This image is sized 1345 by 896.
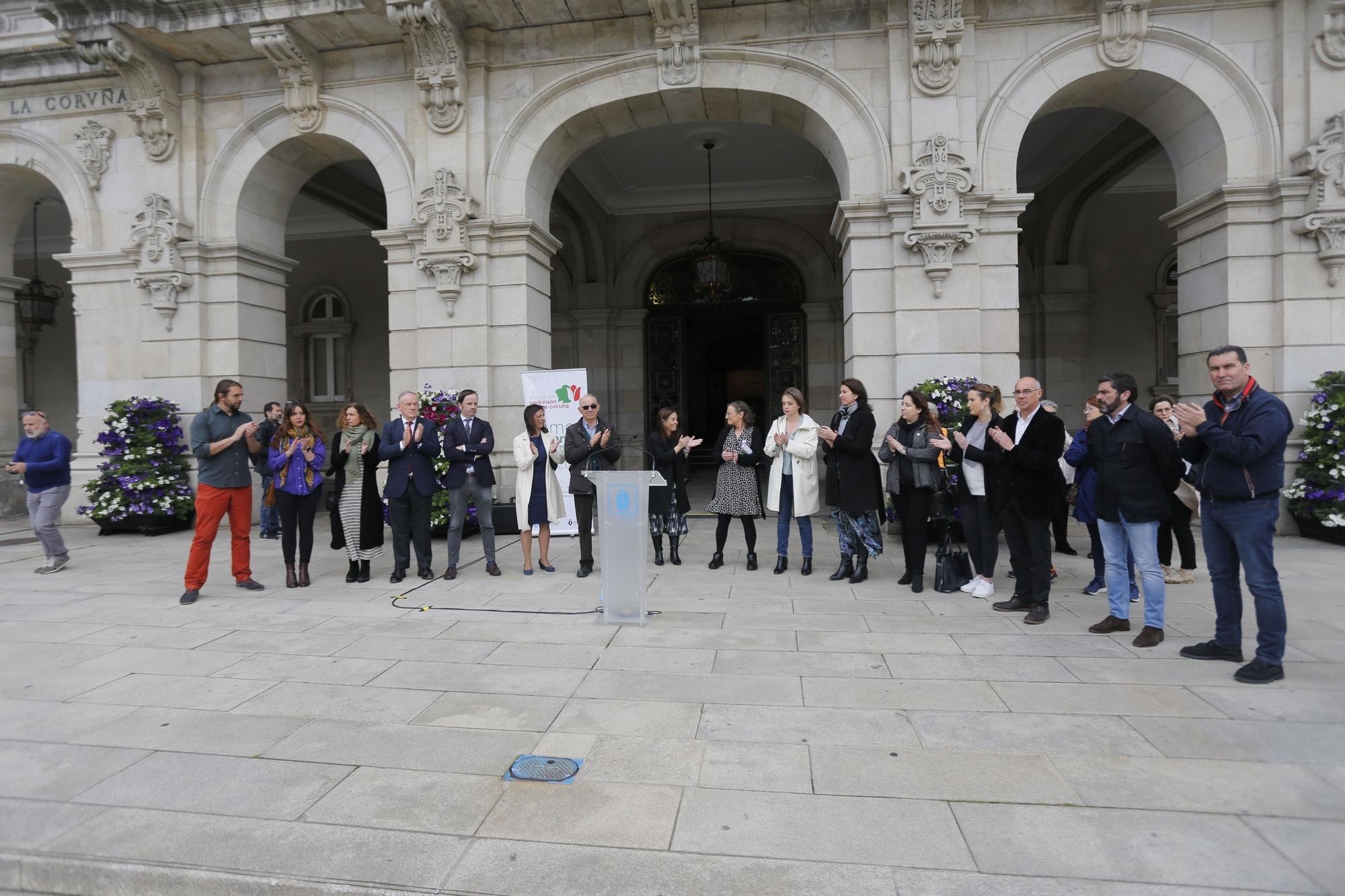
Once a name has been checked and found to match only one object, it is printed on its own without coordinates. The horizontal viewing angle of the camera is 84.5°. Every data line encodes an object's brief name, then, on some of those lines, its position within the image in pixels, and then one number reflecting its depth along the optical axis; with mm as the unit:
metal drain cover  3268
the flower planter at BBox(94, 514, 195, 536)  10633
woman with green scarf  7379
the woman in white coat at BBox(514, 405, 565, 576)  7641
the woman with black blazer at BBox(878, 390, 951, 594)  6719
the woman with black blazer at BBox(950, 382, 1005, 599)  6227
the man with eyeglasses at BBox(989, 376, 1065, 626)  5648
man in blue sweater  7805
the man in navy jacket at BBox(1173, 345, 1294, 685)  4293
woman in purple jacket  7188
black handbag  6723
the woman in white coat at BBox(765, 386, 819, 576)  7445
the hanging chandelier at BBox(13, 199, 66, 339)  15852
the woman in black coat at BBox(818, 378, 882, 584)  6930
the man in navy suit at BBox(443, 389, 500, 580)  7578
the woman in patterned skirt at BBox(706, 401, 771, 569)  7828
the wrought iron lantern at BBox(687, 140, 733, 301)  13547
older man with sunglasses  7641
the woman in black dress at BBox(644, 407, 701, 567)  8000
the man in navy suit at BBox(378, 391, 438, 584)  7246
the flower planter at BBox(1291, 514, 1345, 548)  8383
